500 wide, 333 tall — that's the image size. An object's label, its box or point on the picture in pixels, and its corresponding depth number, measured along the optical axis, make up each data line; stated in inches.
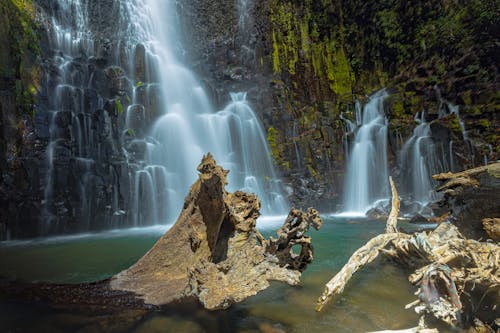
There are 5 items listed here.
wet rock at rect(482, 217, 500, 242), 138.4
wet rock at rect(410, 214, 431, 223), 399.9
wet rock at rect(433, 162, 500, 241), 145.6
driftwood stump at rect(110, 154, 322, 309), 112.2
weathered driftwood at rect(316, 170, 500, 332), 96.6
